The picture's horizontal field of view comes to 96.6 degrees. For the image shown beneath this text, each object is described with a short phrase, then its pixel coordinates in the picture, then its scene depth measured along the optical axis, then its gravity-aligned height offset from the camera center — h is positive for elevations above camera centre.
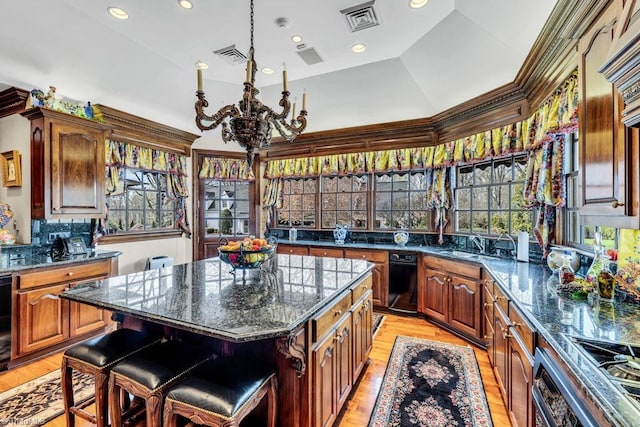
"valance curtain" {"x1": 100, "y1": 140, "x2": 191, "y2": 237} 3.98 +0.71
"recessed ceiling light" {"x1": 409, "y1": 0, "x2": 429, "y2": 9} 2.47 +1.83
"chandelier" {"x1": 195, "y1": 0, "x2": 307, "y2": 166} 2.05 +0.71
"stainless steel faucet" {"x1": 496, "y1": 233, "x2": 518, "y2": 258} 3.20 -0.34
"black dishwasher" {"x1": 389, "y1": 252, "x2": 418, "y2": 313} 4.02 -1.00
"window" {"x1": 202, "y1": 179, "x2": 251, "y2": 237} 5.36 +0.07
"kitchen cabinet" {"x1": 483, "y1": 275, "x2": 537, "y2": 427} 1.49 -0.91
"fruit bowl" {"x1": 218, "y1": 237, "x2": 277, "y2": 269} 2.04 -0.30
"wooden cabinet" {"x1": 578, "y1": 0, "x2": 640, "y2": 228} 1.24 +0.33
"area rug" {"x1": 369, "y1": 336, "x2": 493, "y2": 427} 2.04 -1.47
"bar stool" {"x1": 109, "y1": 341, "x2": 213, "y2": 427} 1.42 -0.84
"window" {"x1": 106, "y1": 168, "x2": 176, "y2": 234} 4.23 +0.10
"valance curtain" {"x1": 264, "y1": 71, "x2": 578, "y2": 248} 2.38 +0.74
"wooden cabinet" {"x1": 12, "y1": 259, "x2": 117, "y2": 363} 2.66 -1.02
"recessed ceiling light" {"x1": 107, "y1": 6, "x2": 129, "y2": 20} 2.60 +1.86
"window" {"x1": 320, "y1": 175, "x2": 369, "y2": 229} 4.96 +0.20
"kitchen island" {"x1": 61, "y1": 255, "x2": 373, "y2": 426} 1.36 -0.51
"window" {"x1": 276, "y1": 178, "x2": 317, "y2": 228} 5.38 +0.15
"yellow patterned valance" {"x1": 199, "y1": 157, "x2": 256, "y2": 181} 5.25 +0.80
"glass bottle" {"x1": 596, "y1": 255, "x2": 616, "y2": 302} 1.70 -0.44
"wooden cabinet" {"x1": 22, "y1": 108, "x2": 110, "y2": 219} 3.07 +0.54
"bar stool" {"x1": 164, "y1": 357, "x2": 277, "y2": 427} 1.24 -0.83
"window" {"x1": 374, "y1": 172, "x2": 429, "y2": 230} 4.54 +0.18
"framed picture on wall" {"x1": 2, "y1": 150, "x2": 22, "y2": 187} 3.27 +0.50
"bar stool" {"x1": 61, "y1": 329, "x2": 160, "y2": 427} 1.61 -0.85
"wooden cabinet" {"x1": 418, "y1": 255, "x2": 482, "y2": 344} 3.12 -1.01
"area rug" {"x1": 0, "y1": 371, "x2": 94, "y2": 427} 2.03 -1.47
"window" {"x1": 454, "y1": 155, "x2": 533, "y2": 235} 3.38 +0.18
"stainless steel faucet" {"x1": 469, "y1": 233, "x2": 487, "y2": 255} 3.60 -0.38
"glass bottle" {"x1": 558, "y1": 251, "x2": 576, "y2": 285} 1.91 -0.42
